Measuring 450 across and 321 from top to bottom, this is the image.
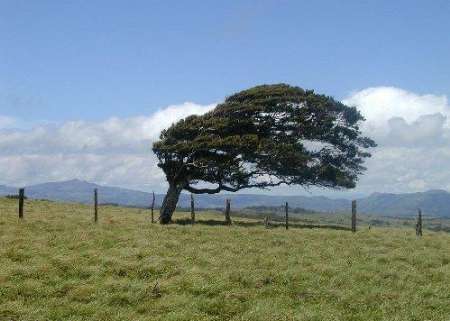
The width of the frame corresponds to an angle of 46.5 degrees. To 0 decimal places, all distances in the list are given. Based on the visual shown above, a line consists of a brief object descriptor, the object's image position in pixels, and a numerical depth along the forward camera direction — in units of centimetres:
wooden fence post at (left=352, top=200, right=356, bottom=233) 3909
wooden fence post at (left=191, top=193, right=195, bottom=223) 4241
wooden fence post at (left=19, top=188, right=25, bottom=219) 3325
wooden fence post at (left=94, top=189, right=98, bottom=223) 3763
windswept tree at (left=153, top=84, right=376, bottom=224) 4634
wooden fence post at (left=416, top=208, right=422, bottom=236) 3906
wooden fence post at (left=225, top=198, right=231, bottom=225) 4396
